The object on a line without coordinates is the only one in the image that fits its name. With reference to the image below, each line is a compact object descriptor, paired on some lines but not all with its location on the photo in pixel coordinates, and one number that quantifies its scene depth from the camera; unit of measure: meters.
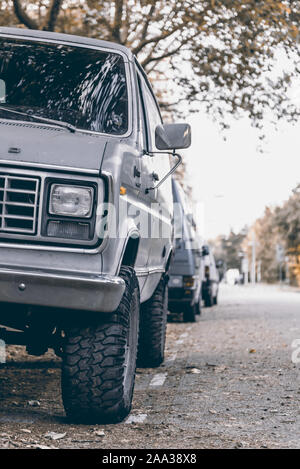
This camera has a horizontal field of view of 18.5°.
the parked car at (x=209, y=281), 21.84
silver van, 5.40
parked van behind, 15.72
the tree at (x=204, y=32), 16.20
